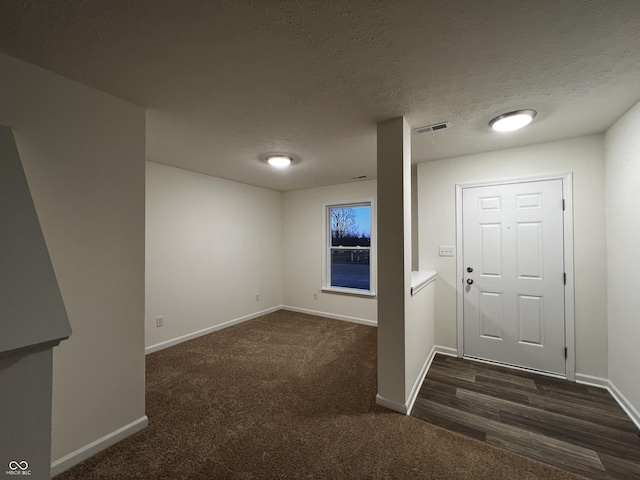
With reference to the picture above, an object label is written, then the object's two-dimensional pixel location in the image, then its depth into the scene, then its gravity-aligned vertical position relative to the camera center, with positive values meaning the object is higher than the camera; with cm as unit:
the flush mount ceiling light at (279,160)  305 +98
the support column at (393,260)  206 -15
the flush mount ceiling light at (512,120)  204 +98
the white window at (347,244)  462 -6
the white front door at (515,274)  268 -37
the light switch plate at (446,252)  321 -14
